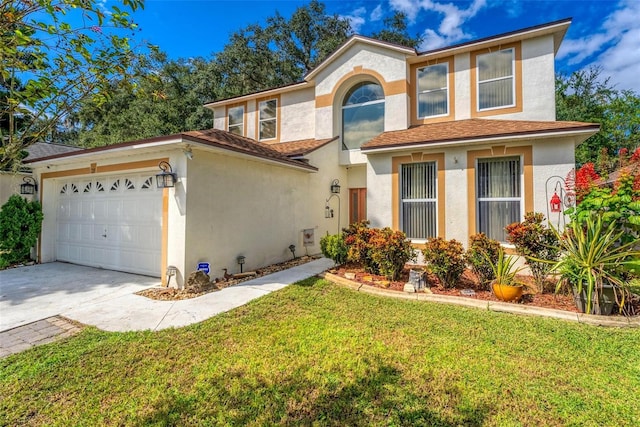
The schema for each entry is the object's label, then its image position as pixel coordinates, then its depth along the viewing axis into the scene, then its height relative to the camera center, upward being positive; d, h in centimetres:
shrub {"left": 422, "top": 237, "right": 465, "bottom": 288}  673 -104
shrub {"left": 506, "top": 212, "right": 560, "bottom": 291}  649 -62
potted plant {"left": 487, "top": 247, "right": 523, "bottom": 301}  595 -143
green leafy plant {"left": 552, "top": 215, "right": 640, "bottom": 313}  519 -82
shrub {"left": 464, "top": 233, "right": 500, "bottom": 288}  664 -93
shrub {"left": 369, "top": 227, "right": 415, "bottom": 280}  739 -91
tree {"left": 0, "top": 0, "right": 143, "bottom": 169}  305 +197
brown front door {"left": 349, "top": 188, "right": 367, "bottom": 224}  1341 +64
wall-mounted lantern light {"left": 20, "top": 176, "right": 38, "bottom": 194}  1018 +116
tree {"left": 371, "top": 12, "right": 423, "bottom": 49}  2273 +1510
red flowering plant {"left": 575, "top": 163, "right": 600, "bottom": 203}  619 +83
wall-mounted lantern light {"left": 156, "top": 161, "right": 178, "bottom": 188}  691 +94
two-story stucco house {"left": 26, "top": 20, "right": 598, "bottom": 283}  755 +153
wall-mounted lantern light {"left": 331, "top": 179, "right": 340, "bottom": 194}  1265 +136
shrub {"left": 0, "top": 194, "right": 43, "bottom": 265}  929 -34
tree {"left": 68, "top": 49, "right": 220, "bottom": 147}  2242 +902
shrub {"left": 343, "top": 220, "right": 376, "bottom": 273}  799 -85
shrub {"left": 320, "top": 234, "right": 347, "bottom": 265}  899 -99
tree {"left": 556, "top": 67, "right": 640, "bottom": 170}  2134 +830
